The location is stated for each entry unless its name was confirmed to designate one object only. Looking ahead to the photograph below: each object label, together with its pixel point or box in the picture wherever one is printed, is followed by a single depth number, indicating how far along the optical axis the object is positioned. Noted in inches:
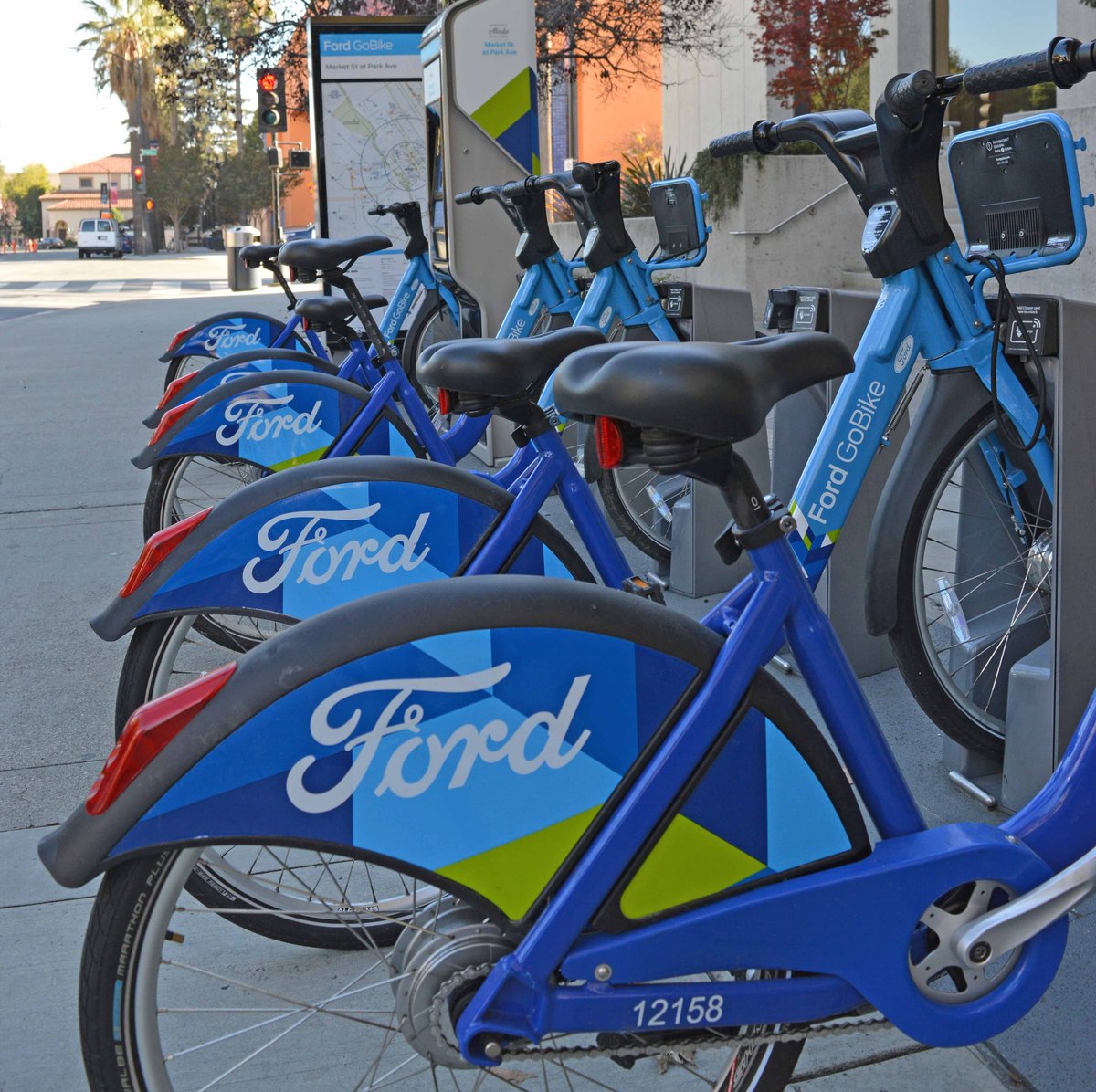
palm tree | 2317.9
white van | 2278.5
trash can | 1013.8
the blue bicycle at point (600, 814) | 63.7
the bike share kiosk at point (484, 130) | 290.0
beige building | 5007.4
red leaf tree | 524.4
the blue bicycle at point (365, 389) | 161.3
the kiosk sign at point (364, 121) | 374.9
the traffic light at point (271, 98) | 649.0
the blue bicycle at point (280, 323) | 259.6
